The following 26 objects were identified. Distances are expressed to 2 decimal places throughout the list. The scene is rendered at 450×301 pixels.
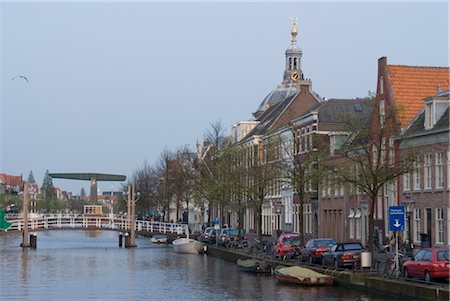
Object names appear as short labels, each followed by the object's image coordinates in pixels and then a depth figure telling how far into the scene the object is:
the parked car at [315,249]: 53.84
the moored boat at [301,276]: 47.53
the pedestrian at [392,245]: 53.80
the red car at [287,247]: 60.22
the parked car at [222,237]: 85.44
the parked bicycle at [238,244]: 80.75
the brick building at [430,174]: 56.38
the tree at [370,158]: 49.69
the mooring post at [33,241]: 98.19
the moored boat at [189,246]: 88.44
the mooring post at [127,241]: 102.56
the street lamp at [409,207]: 61.69
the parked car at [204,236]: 94.92
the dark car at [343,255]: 48.94
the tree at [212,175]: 90.25
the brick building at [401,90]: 66.12
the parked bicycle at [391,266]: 43.36
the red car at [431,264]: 38.22
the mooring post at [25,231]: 98.88
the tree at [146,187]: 161.00
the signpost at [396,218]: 41.84
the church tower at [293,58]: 158.38
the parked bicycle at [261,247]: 68.31
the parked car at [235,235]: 84.44
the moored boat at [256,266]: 58.31
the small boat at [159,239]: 113.88
